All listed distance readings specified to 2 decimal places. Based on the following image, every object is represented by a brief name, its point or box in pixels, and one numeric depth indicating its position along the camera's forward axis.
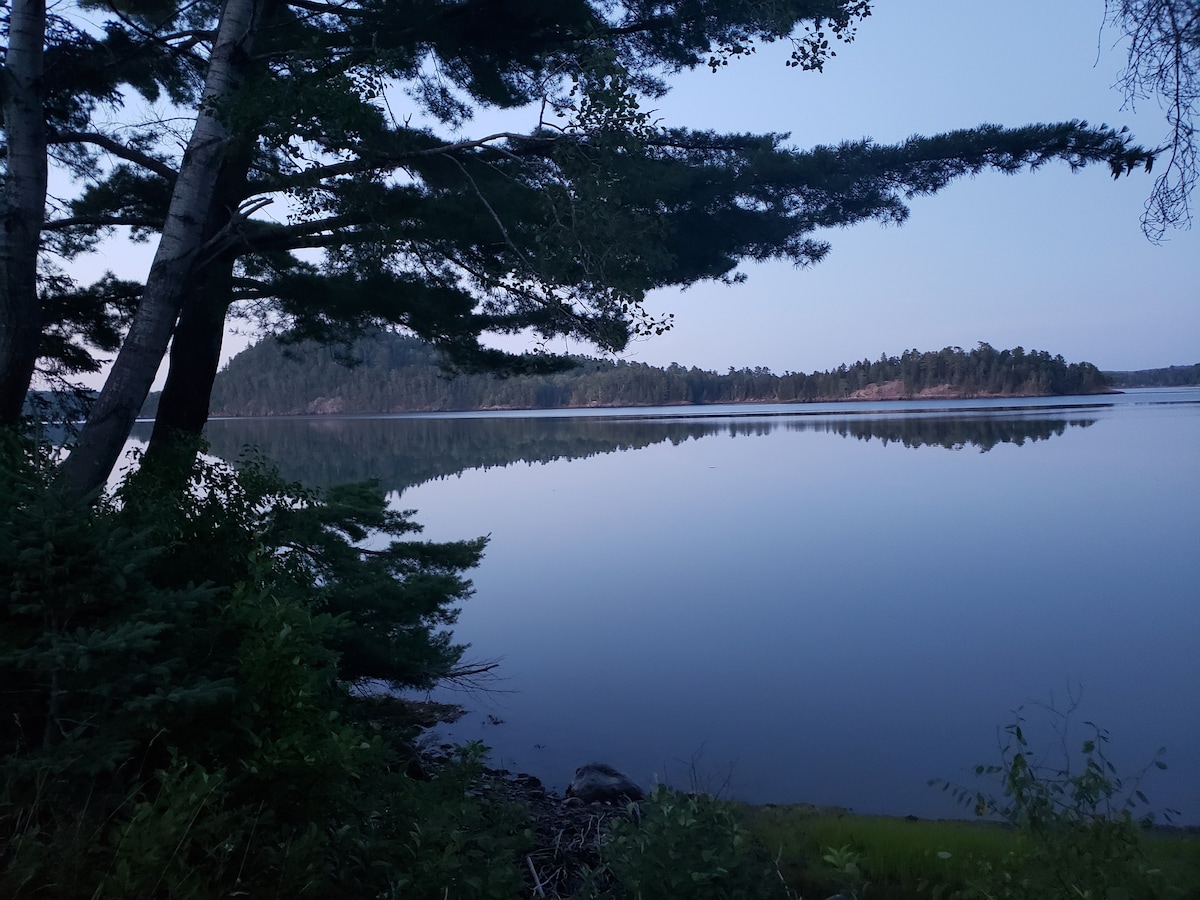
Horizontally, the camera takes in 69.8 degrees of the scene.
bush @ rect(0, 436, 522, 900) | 2.86
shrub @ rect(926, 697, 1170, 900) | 3.18
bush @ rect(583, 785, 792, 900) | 3.37
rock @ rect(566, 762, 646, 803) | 6.76
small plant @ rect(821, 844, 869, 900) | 3.27
